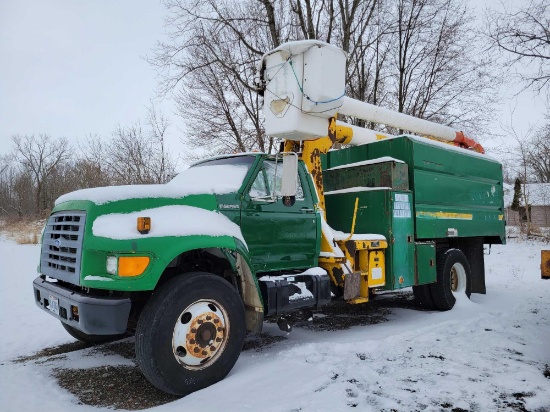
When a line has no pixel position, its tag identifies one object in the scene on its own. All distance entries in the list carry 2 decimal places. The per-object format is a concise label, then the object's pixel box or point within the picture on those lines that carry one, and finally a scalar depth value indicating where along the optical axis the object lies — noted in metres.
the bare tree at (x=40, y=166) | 46.50
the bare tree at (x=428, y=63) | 17.08
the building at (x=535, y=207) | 43.92
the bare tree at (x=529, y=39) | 8.90
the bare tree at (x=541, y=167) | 48.06
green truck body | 3.37
